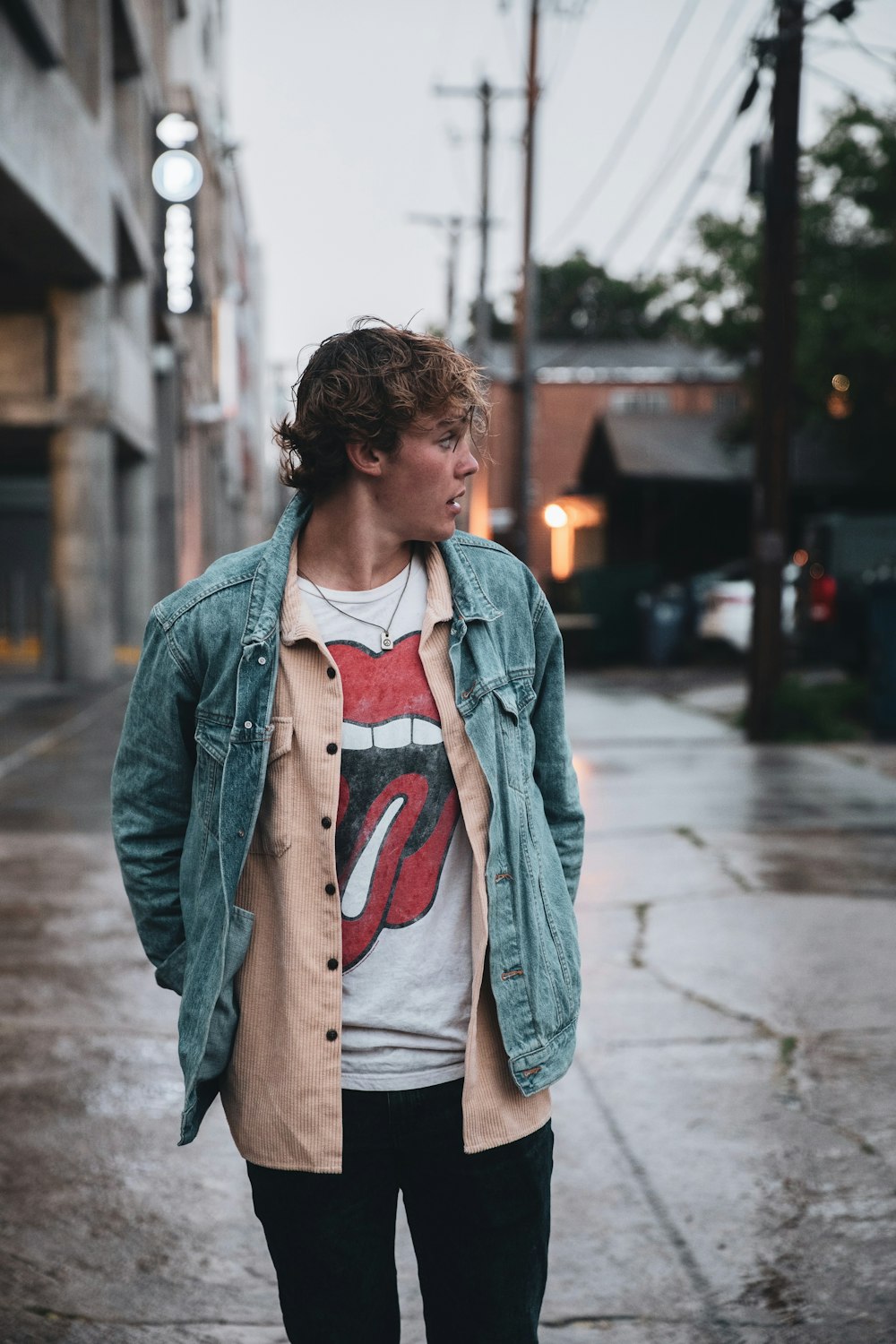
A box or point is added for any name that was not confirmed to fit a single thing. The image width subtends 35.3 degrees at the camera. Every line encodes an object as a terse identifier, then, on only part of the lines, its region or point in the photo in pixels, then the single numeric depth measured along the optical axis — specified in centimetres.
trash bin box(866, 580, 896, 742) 1344
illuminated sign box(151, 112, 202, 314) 2614
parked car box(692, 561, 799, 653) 2377
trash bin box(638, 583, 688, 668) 2462
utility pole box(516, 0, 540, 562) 2727
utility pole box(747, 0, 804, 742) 1332
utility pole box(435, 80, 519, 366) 3247
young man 214
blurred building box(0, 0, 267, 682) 1661
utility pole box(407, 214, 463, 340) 4150
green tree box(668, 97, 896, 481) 2725
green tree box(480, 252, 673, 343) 7219
